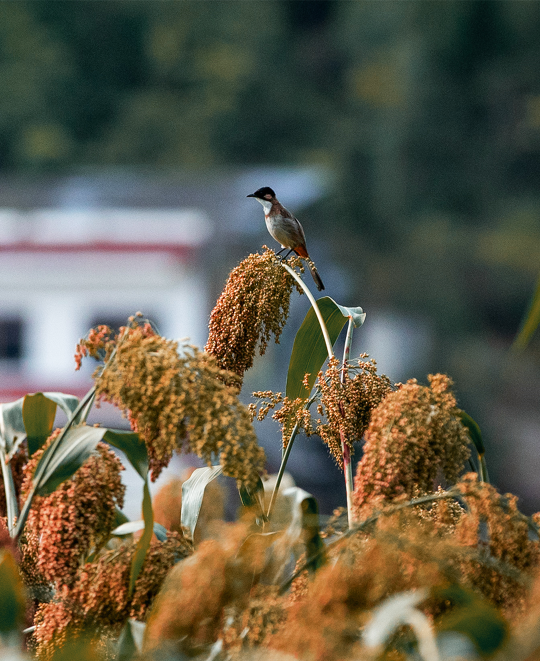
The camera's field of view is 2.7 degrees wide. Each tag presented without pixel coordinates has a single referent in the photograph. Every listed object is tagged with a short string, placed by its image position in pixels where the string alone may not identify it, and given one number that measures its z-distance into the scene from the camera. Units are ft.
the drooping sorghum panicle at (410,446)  51.88
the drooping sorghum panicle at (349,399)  52.68
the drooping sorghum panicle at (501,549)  51.59
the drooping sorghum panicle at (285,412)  52.89
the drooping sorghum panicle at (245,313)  53.19
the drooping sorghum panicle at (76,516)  52.03
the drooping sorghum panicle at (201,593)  51.33
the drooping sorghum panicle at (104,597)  52.01
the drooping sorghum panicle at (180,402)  51.83
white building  554.75
